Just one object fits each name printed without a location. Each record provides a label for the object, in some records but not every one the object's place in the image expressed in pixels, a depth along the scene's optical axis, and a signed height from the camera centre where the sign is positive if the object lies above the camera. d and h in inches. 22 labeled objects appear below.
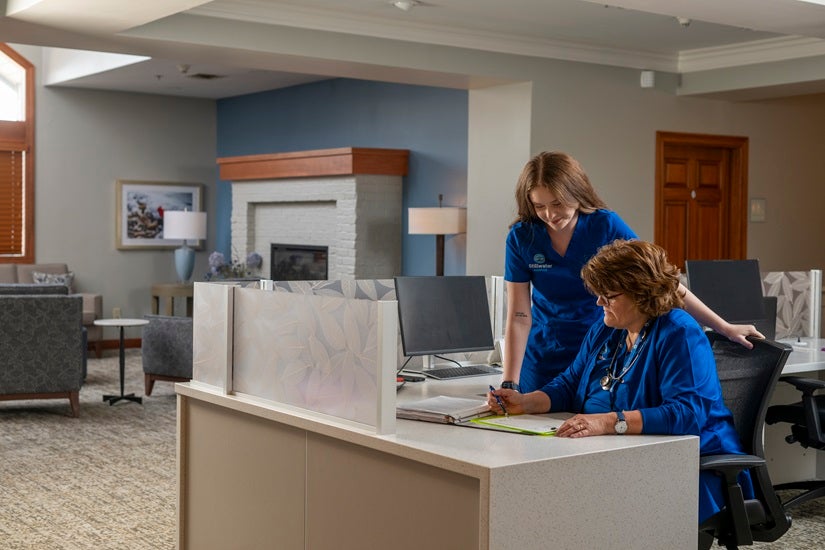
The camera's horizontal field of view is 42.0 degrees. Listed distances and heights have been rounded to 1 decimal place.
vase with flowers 409.7 -6.8
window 416.2 +33.7
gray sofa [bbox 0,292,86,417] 264.5 -24.4
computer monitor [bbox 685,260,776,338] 189.2 -5.8
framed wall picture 438.9 +17.0
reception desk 92.7 -22.1
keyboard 162.7 -18.4
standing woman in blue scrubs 126.3 -1.9
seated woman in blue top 105.3 -11.2
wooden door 311.7 +17.1
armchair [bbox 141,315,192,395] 293.9 -27.5
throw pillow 398.3 -11.7
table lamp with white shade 416.2 +7.2
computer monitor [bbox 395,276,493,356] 163.5 -9.7
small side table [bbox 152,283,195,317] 418.3 -16.8
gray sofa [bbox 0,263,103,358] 398.0 -18.3
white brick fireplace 352.5 +13.4
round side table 295.3 -21.9
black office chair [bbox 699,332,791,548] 113.9 -21.1
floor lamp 305.3 +9.1
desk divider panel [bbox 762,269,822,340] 216.2 -8.5
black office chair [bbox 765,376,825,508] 163.9 -24.8
